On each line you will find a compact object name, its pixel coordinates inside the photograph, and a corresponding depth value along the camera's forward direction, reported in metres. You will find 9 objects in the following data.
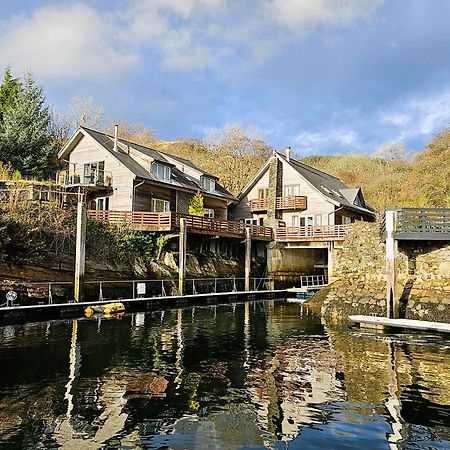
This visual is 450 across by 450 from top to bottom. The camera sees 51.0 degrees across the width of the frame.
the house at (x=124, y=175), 35.75
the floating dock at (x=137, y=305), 20.78
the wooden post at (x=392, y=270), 19.41
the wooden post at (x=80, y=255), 23.98
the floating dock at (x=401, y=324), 17.60
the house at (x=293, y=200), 44.38
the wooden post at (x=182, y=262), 29.57
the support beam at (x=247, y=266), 35.94
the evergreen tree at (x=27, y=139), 38.94
